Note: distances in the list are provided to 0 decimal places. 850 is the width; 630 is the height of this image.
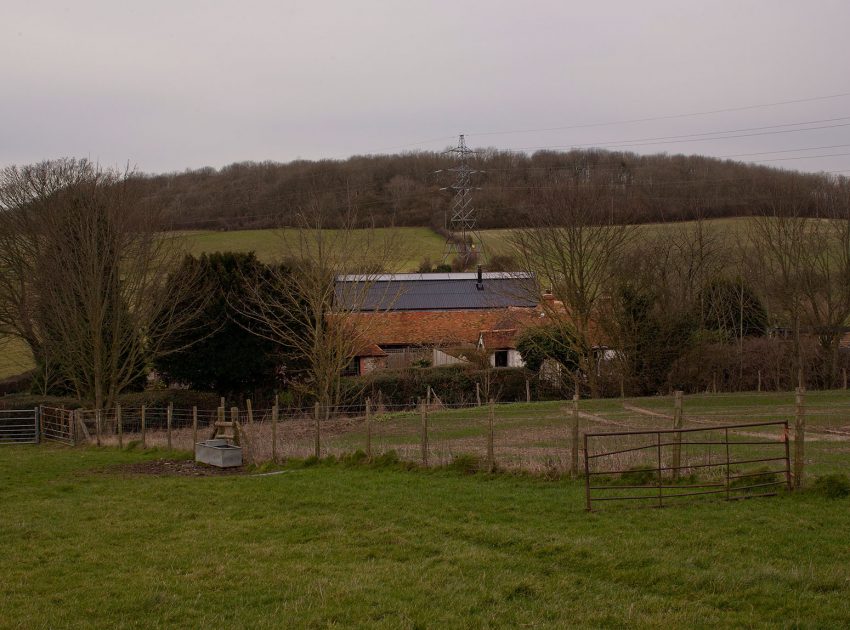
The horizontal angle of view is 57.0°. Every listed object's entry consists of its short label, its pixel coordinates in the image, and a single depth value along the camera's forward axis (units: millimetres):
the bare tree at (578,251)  34000
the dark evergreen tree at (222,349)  35188
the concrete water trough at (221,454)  18844
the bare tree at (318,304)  32562
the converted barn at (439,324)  37469
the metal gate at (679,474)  11453
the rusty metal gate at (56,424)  29078
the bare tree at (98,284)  31078
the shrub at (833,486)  11258
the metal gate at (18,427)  30405
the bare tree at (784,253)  36656
